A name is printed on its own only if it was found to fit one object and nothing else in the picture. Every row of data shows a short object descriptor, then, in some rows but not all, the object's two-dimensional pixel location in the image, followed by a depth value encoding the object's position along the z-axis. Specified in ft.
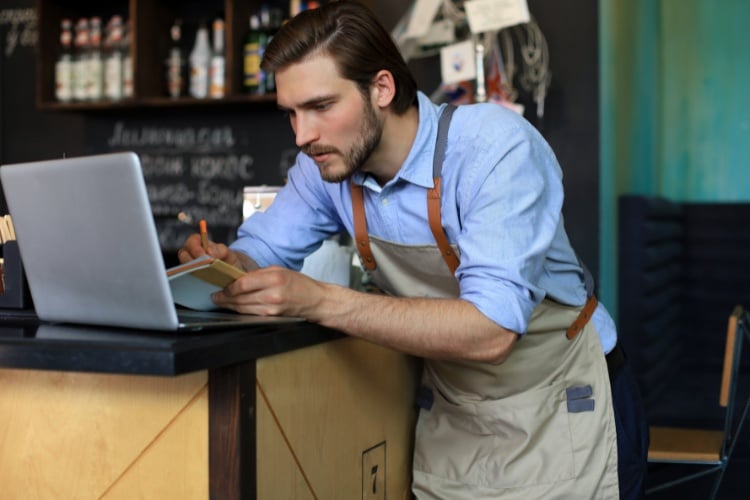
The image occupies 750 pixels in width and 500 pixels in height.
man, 5.18
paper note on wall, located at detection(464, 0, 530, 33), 10.13
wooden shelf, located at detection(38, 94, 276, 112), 12.84
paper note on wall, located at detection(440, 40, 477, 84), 10.39
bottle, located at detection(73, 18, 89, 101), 13.84
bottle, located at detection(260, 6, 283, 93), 12.87
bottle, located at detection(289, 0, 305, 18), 12.91
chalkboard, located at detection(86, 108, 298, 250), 14.02
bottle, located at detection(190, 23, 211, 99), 13.39
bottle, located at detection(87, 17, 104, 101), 13.78
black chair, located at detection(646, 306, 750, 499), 7.98
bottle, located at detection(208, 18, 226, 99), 13.24
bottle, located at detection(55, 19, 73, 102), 13.91
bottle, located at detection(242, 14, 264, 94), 12.87
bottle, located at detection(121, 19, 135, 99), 13.64
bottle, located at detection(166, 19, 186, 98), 13.57
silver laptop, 3.95
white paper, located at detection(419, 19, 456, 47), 10.93
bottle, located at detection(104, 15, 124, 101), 13.73
